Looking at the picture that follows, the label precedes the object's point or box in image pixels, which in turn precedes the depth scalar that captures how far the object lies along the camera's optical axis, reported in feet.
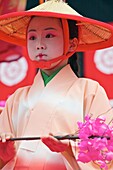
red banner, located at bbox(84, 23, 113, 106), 14.68
